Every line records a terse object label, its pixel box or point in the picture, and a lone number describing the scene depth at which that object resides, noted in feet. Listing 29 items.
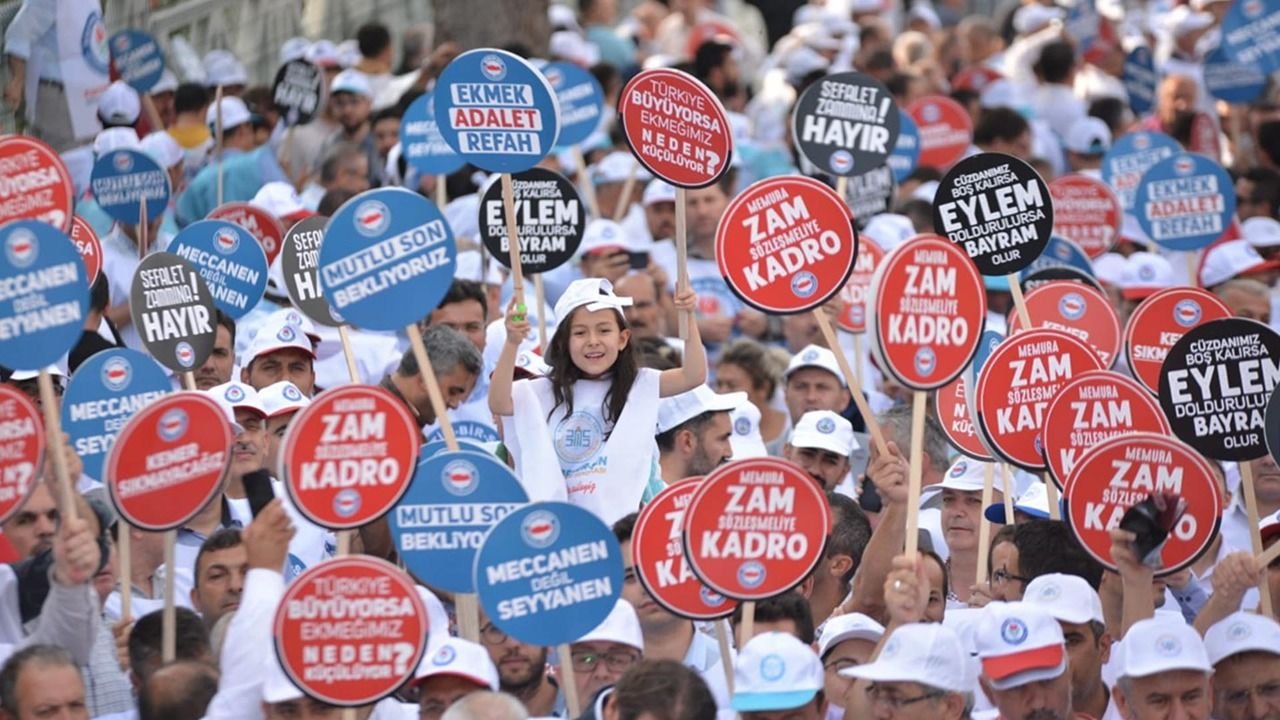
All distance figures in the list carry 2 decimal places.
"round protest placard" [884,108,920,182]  89.97
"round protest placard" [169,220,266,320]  60.90
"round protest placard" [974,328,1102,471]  54.13
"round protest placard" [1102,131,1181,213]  89.66
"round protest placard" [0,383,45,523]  45.16
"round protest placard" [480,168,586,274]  63.41
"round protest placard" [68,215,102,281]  59.62
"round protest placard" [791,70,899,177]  67.51
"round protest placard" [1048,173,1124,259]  84.02
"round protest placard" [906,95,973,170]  98.99
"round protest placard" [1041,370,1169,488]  52.70
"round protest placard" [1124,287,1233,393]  60.44
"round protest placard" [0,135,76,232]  49.14
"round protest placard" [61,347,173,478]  50.65
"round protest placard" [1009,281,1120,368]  62.80
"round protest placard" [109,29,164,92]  85.71
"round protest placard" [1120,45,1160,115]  113.60
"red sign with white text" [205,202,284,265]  69.00
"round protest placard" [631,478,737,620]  47.96
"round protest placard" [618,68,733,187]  57.67
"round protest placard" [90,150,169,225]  70.13
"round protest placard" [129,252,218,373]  55.01
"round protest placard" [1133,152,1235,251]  77.71
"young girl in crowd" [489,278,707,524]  55.16
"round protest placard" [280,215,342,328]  58.08
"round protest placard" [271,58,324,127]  86.22
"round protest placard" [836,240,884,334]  71.77
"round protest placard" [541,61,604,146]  82.07
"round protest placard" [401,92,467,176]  77.97
